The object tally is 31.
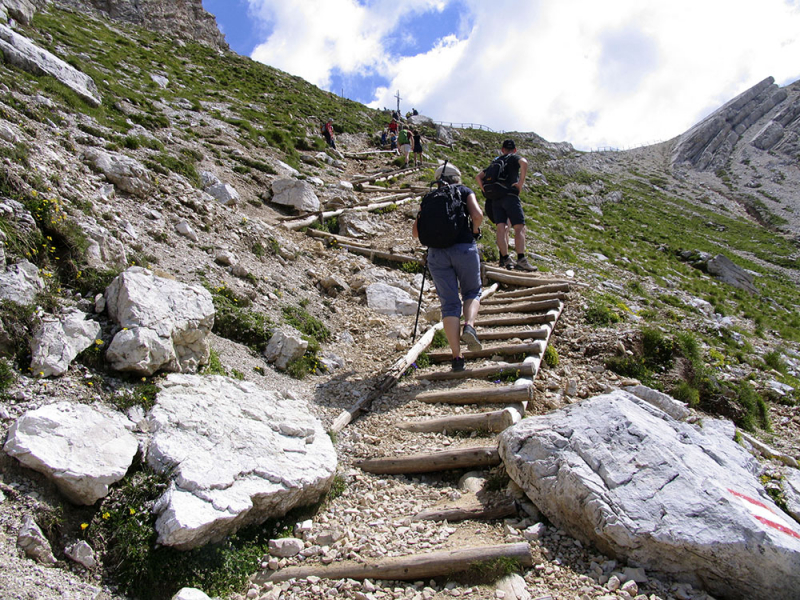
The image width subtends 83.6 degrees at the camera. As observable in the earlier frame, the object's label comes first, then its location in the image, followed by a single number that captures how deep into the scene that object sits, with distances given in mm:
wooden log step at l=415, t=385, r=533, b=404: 5602
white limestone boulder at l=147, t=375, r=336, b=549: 3379
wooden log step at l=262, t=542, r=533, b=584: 3324
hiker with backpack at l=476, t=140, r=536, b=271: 9414
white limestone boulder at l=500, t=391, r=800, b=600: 2926
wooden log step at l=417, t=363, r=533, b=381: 6145
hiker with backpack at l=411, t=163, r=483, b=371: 5945
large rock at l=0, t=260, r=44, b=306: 4172
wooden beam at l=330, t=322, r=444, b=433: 5598
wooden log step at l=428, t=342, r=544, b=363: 6769
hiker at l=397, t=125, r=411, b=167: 24342
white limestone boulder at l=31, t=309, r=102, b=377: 3963
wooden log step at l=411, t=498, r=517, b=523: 3877
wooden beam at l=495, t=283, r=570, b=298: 9094
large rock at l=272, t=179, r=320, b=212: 13460
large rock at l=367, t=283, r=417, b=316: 9133
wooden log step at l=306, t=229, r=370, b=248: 12055
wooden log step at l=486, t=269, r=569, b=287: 9953
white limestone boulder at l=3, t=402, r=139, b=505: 3177
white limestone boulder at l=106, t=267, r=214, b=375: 4430
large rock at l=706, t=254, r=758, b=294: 18167
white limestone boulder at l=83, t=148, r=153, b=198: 7902
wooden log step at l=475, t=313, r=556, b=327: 7840
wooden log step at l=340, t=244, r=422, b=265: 11373
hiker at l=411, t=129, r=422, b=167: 24127
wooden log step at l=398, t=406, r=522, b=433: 5078
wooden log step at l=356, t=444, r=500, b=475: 4539
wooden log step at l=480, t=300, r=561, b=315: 8406
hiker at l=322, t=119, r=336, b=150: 24438
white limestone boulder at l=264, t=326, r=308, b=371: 6352
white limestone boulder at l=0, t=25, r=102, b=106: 10828
